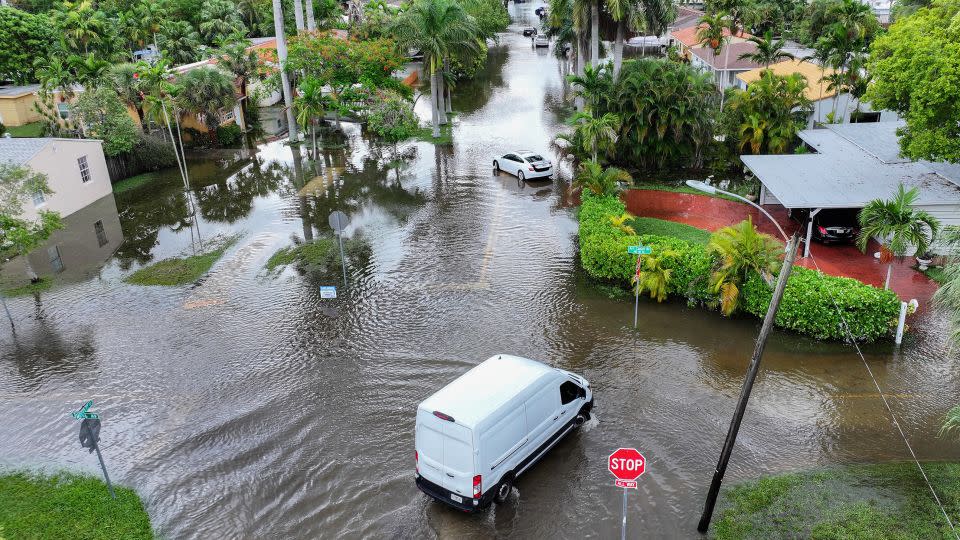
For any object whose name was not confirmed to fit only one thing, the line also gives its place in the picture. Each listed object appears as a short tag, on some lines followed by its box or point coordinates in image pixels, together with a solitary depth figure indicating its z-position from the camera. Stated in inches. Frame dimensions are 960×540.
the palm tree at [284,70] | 1474.5
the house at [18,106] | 1712.6
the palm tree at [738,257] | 717.3
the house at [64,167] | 1071.0
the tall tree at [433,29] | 1395.2
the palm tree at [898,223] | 709.3
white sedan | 1266.0
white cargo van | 462.3
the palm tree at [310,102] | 1378.0
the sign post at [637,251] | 713.6
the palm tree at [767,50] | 1485.0
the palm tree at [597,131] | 1165.7
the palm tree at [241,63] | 1612.9
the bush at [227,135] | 1627.7
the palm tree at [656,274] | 776.3
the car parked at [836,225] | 921.5
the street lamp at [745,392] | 407.8
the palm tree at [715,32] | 1520.9
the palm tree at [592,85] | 1283.2
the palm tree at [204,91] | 1480.1
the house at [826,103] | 1364.4
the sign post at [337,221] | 801.6
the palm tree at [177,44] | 1973.4
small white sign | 769.9
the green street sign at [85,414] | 458.9
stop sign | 419.2
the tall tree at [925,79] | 760.3
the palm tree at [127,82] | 1387.8
